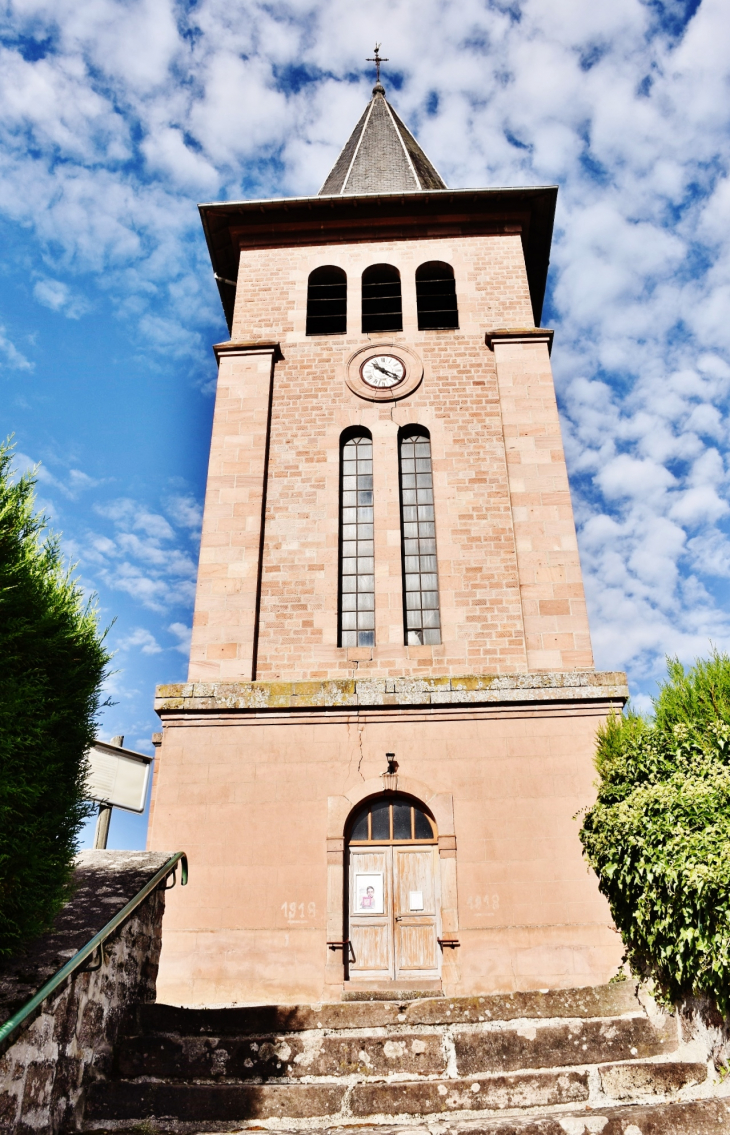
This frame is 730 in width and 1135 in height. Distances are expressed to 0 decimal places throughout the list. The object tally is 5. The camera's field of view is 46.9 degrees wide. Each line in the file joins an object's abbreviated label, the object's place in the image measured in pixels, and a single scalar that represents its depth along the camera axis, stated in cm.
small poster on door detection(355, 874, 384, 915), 992
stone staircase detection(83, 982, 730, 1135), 491
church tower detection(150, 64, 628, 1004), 961
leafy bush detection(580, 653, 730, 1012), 548
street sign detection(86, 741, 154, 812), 716
